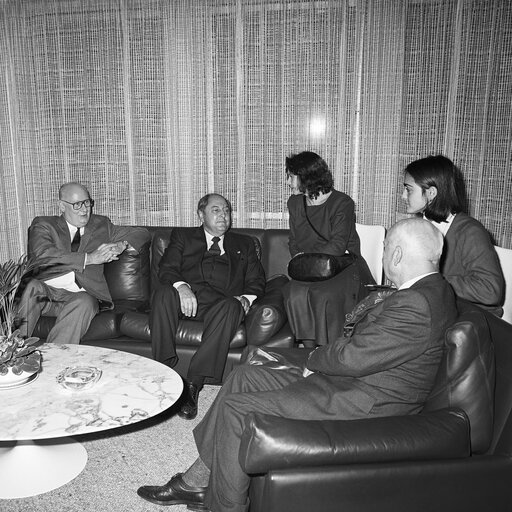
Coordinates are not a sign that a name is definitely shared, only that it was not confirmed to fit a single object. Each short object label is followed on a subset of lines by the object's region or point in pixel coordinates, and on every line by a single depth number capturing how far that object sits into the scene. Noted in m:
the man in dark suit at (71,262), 3.39
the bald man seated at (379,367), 1.86
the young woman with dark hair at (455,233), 2.59
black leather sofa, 3.28
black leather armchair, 1.60
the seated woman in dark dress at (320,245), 3.33
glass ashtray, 2.22
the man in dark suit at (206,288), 3.18
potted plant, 2.24
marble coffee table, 2.01
